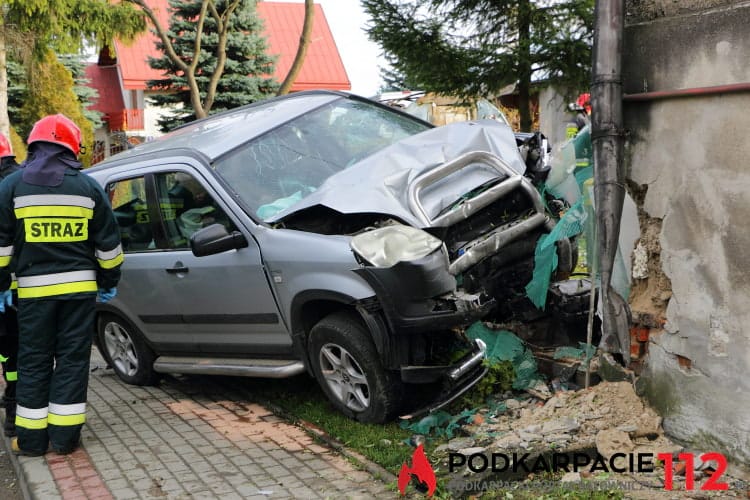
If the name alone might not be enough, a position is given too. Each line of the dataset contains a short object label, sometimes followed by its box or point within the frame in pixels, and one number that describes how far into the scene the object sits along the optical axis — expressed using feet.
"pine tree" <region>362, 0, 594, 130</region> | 37.22
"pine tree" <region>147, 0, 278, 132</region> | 66.49
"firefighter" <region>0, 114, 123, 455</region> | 15.34
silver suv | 14.88
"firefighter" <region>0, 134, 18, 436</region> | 16.94
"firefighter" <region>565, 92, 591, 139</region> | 22.05
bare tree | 41.47
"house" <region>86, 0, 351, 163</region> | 101.30
